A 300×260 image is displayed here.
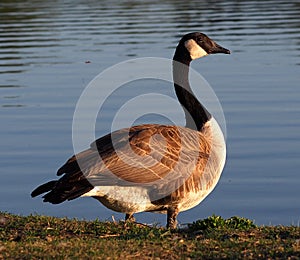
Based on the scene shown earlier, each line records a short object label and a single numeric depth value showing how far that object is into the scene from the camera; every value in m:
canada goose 16.30
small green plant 16.28
